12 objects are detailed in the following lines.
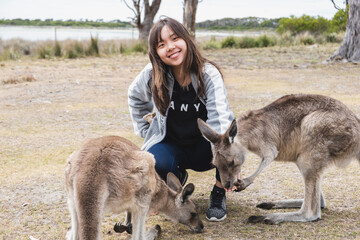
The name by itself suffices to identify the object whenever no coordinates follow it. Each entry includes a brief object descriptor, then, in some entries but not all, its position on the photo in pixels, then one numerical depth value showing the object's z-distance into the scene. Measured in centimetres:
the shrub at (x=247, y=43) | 1656
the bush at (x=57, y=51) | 1395
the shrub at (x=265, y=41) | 1669
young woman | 317
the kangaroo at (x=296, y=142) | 288
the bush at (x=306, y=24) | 2445
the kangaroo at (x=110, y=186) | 217
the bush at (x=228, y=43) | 1666
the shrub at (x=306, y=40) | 1711
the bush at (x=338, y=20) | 2403
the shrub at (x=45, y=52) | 1357
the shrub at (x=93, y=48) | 1422
